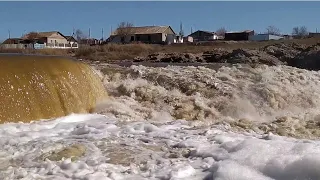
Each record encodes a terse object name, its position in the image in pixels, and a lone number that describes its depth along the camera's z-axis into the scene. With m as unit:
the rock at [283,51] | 19.55
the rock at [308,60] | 17.30
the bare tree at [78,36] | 58.80
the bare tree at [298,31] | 59.00
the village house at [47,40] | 43.29
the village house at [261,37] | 46.91
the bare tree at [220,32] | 62.24
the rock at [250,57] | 17.97
